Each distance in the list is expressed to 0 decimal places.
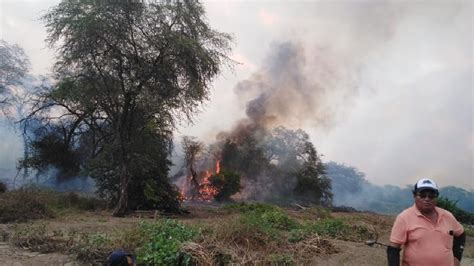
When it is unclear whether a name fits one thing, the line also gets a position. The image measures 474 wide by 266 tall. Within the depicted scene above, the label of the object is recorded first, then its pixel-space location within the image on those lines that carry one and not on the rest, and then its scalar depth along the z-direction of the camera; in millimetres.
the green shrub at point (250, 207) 16531
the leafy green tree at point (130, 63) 15102
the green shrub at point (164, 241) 6691
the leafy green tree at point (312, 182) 31766
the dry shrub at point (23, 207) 11969
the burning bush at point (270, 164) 31328
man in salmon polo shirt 3859
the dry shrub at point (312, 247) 7582
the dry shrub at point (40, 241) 7898
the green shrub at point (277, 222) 8695
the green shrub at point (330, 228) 10141
